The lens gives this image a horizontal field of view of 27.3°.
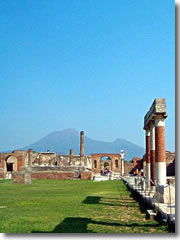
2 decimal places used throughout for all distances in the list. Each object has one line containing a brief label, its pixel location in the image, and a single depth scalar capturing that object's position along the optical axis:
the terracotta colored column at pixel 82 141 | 51.03
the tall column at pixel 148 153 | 18.47
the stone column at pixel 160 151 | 13.79
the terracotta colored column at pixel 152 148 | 16.47
